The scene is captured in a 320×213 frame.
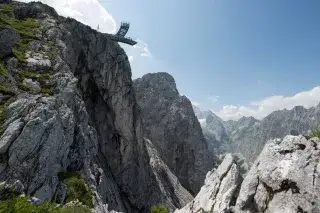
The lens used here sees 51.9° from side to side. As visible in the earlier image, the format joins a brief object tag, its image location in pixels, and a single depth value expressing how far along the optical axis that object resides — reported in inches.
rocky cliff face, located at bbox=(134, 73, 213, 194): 5877.5
